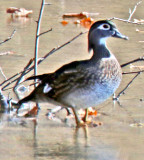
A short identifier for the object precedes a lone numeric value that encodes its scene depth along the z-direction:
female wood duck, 11.78
